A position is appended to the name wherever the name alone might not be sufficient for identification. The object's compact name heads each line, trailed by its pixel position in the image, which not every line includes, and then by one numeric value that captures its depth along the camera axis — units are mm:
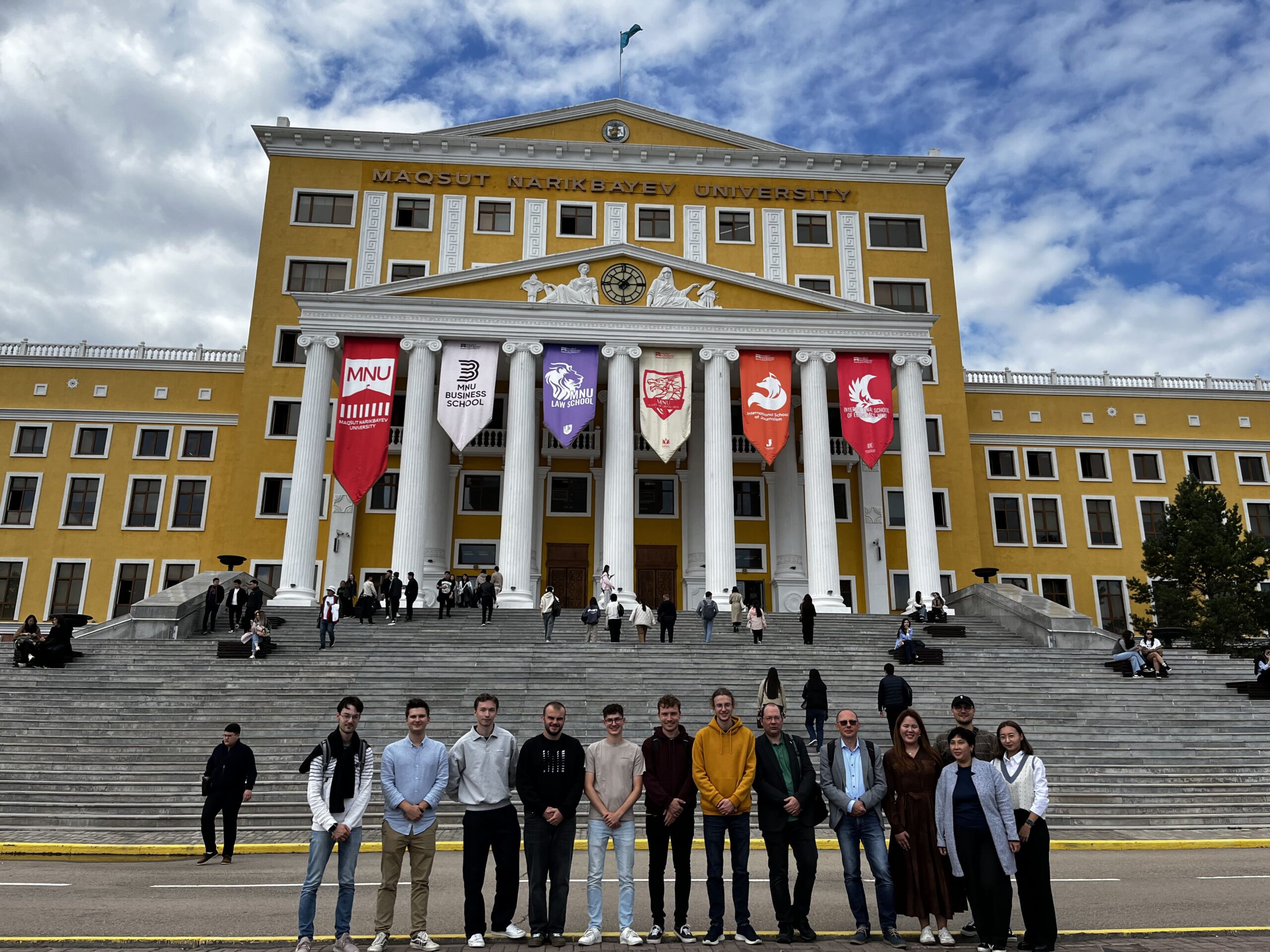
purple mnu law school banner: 30328
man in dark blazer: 7633
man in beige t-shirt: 7512
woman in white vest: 7242
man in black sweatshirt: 7535
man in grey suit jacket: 7789
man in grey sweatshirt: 7559
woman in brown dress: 7652
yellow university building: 31875
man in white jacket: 7016
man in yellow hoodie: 7672
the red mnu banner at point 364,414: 29500
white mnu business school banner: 30375
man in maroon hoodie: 7633
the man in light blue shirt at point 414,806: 7301
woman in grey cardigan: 7309
